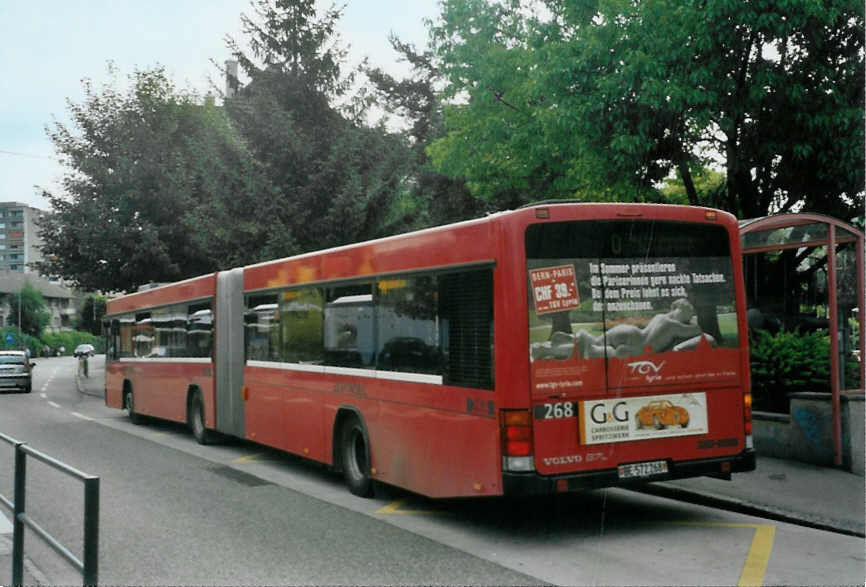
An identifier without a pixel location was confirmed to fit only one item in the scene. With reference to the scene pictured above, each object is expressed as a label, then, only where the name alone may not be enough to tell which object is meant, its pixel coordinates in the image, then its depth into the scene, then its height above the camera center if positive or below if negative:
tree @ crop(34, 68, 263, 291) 32.62 +5.43
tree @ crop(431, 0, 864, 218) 13.73 +3.60
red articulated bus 7.29 -0.12
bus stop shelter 10.48 +0.64
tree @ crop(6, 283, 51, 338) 112.81 +4.39
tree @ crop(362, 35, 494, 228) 34.75 +9.07
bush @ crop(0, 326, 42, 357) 98.89 +0.66
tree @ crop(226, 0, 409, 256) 23.80 +5.17
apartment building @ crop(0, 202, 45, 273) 188.12 +22.65
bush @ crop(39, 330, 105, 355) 115.94 +0.91
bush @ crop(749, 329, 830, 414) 11.56 -0.43
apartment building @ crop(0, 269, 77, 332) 122.62 +7.47
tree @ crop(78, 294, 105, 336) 71.50 +2.92
